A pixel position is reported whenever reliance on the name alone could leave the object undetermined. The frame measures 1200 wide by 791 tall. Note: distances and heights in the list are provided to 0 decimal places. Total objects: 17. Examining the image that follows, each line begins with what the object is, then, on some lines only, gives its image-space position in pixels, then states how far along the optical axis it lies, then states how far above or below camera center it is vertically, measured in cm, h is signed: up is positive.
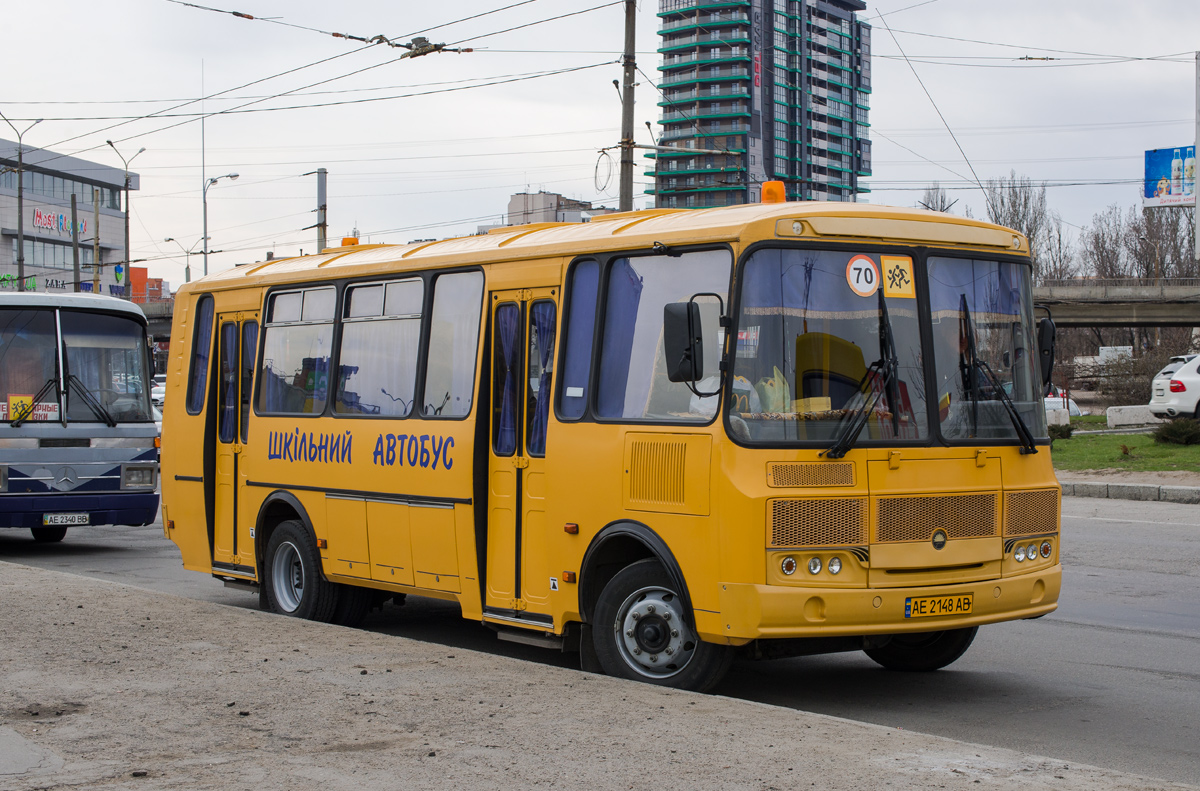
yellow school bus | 679 -22
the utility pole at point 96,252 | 5628 +621
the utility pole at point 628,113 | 2181 +472
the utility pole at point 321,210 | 3581 +509
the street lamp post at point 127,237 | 4838 +594
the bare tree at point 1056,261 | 7950 +846
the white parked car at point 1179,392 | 2709 +20
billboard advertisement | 6289 +1068
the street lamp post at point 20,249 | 4997 +564
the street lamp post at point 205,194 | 5072 +797
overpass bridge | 7062 +525
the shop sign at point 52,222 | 9856 +1317
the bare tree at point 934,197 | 7844 +1233
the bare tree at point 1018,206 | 7688 +1133
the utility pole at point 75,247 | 5251 +613
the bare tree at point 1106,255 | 8288 +915
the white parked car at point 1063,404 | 4526 -10
